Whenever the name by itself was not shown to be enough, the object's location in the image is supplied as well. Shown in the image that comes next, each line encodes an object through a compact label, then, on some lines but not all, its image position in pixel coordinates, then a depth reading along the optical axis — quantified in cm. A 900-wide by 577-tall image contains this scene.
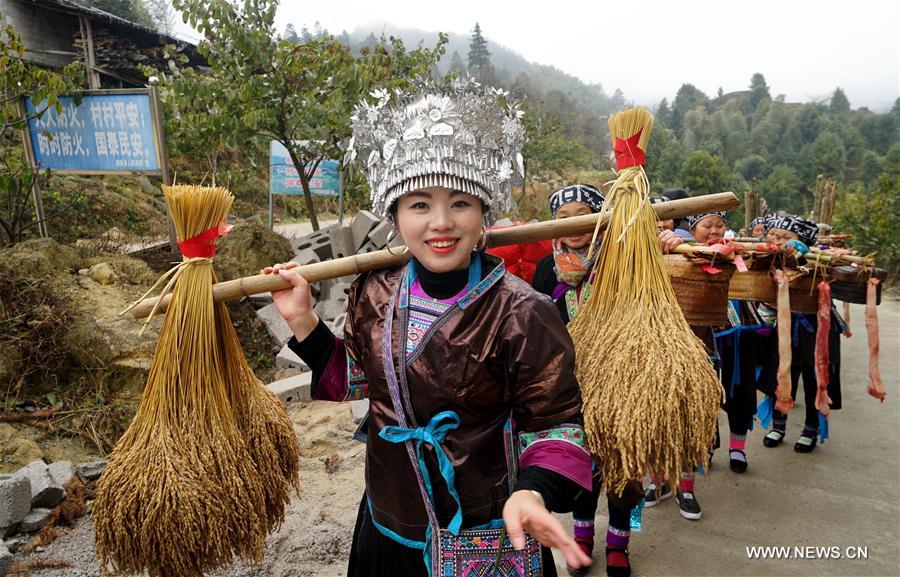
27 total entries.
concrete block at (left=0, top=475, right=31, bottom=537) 310
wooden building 1388
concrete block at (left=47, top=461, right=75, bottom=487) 357
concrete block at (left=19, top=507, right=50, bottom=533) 321
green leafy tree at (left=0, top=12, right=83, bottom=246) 529
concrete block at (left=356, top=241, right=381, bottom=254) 780
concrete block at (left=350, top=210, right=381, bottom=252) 801
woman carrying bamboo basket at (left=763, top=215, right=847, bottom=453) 418
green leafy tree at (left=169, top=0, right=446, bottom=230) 692
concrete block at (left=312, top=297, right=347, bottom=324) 673
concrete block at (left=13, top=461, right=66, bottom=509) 334
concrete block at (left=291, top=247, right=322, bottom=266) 746
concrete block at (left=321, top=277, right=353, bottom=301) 720
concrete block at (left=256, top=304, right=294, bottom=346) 628
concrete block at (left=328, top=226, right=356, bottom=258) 799
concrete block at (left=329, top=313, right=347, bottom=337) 586
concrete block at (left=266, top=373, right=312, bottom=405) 518
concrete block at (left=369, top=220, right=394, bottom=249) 776
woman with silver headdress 152
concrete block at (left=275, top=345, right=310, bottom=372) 595
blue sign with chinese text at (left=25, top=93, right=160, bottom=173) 570
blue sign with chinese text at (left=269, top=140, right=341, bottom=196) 908
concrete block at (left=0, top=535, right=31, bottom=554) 307
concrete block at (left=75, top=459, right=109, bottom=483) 377
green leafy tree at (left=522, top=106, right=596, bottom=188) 1618
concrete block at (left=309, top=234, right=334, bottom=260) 788
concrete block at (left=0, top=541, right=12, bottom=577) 280
